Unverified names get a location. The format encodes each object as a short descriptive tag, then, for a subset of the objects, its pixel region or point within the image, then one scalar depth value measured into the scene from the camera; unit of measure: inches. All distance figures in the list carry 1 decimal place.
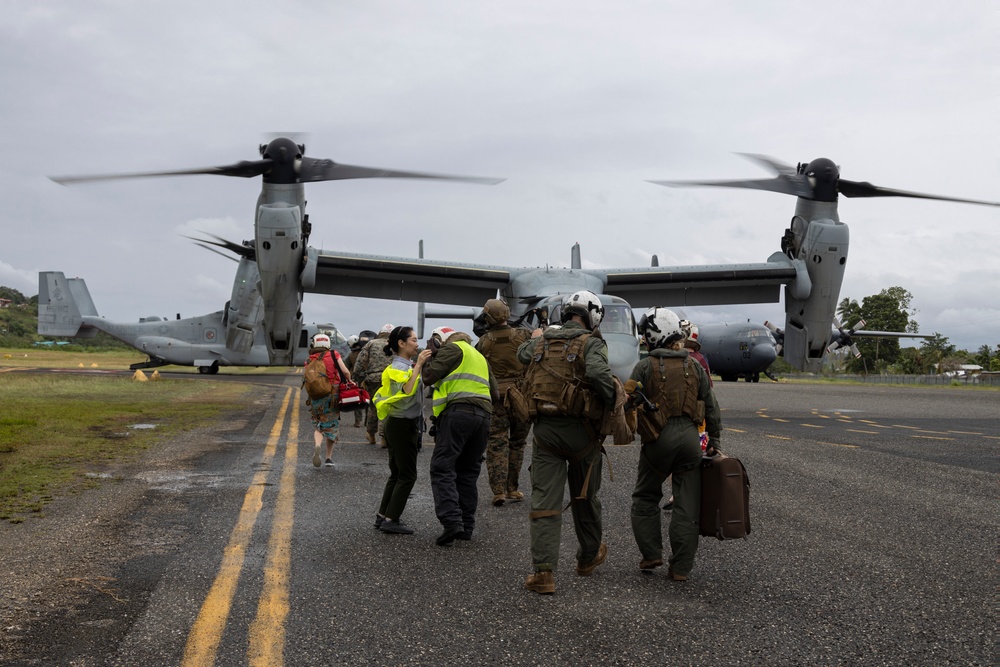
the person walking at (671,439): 214.4
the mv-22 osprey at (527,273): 821.9
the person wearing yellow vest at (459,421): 253.3
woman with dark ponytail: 259.1
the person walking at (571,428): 206.7
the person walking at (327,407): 409.1
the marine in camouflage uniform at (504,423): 320.5
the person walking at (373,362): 475.2
